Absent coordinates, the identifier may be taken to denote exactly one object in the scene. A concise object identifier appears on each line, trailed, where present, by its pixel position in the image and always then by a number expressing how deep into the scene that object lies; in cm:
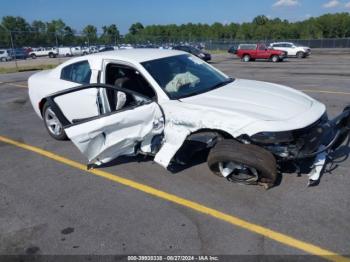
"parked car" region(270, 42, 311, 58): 3362
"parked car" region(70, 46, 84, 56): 4096
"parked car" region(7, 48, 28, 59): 3958
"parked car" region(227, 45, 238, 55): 3659
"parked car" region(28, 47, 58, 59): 4462
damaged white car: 384
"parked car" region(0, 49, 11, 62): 3925
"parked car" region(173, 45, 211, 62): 2994
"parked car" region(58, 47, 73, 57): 4139
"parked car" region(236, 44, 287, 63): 2877
